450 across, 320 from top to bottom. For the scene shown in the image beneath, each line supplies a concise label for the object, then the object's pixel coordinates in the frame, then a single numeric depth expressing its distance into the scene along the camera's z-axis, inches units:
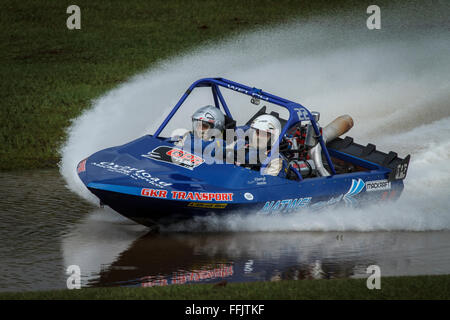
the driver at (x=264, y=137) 436.1
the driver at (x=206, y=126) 446.9
